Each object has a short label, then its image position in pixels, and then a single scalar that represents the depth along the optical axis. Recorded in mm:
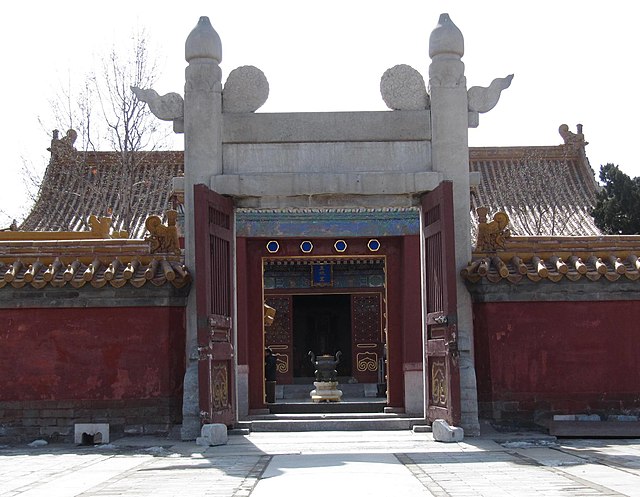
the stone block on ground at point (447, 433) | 9430
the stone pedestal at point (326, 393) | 16000
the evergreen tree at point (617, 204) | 18500
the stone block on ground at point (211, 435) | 9367
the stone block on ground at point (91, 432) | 10125
